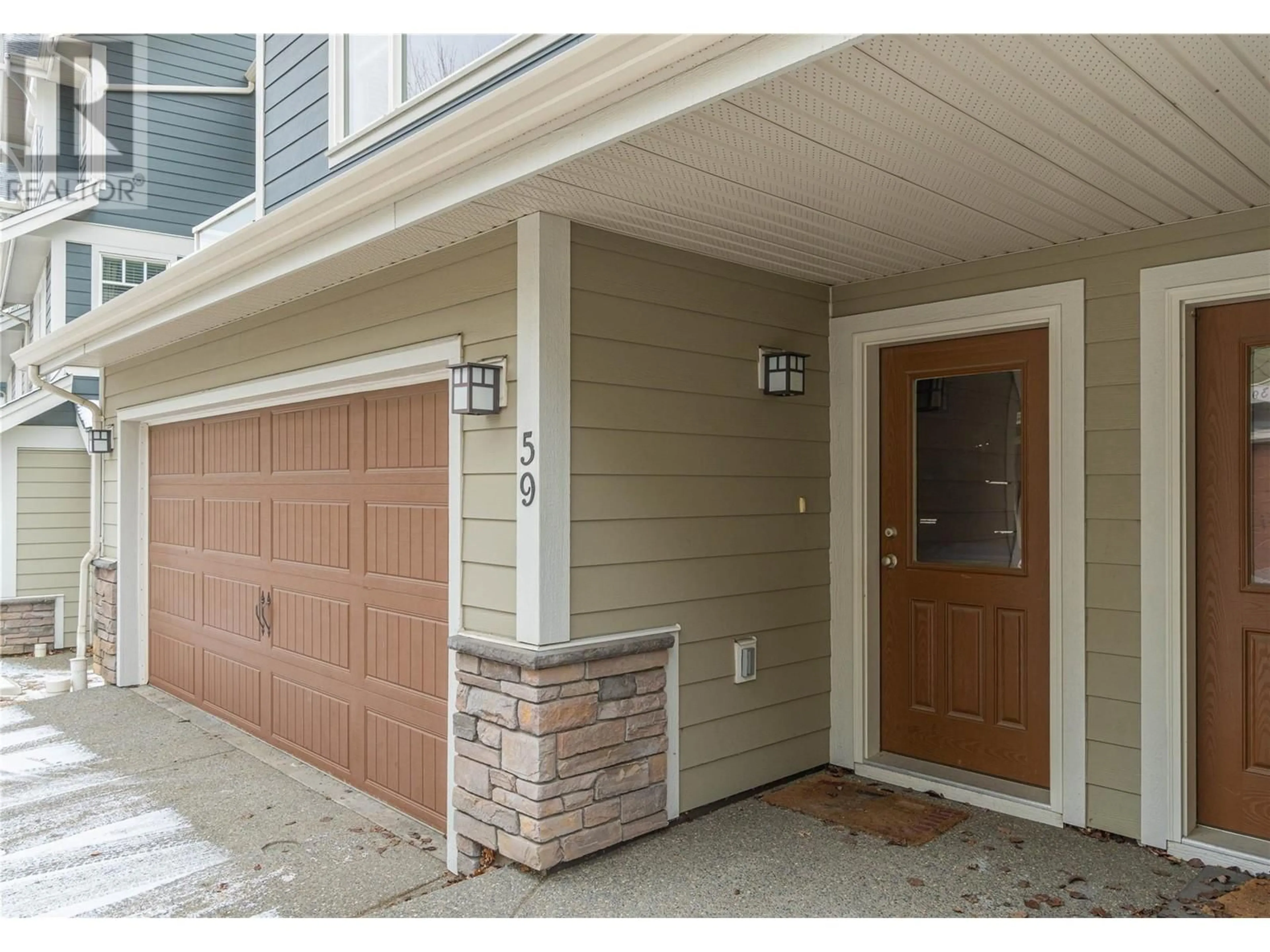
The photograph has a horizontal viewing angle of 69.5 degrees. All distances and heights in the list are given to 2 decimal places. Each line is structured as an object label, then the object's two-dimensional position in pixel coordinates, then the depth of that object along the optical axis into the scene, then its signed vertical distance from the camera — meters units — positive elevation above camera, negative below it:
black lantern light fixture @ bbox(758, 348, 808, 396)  3.93 +0.47
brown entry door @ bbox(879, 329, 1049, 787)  3.73 -0.32
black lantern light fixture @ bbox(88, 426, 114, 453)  7.16 +0.32
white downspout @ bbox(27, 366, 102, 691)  6.98 -0.52
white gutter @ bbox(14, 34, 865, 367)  2.05 +0.98
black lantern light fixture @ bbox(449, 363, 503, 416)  3.34 +0.34
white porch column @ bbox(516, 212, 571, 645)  3.19 +0.18
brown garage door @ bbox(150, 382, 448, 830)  4.12 -0.55
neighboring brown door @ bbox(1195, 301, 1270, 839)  3.18 -0.31
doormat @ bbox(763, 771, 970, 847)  3.51 -1.34
